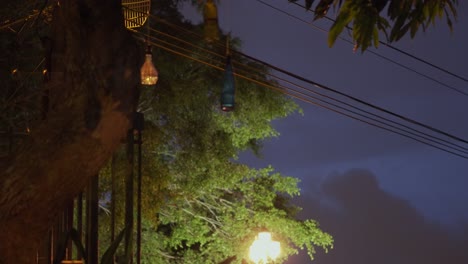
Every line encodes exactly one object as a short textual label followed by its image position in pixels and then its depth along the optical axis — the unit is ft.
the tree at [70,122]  15.64
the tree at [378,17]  14.32
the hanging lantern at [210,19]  21.13
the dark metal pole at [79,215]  19.96
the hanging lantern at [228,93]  23.44
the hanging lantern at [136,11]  25.93
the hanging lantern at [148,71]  25.18
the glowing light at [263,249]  43.29
